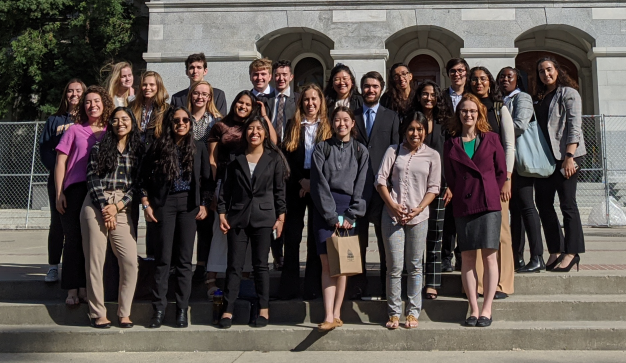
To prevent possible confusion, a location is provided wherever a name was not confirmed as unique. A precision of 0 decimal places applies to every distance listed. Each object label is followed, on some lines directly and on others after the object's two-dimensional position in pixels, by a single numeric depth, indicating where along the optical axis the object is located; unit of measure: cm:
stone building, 1532
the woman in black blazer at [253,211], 616
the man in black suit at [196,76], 733
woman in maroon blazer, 598
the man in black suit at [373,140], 630
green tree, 1873
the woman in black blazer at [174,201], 622
